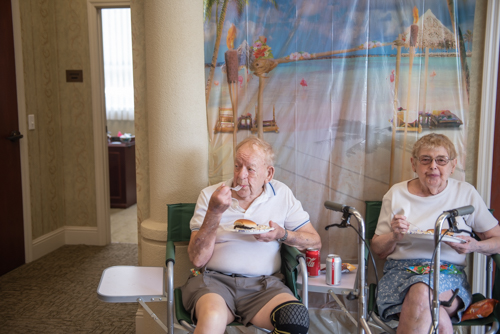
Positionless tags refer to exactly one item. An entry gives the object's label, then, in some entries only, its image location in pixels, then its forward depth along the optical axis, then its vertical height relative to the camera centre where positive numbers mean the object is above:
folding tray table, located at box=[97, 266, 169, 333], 1.98 -0.79
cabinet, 6.07 -0.81
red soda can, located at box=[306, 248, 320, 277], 2.30 -0.75
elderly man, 1.96 -0.64
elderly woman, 2.08 -0.56
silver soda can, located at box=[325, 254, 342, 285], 2.19 -0.75
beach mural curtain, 2.44 +0.14
